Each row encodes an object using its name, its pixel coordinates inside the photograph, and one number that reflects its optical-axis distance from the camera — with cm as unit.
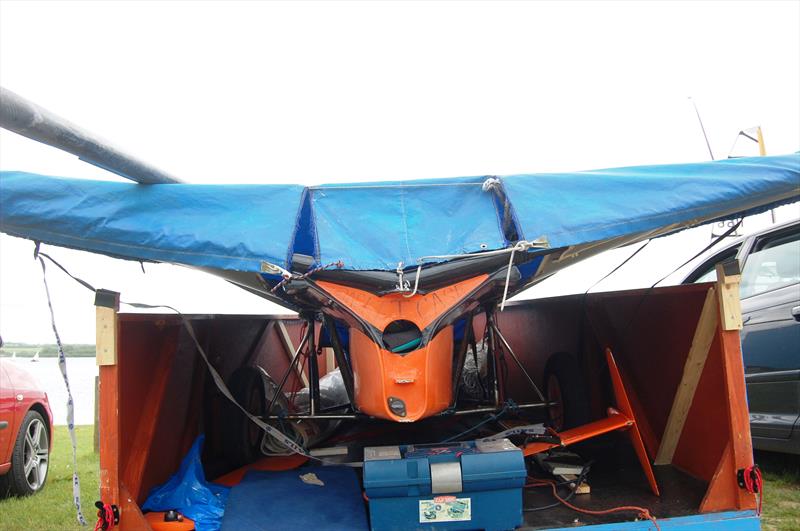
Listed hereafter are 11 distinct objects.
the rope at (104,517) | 277
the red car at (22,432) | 553
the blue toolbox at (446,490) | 281
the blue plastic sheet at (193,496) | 324
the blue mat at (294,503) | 315
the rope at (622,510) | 293
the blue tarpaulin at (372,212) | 285
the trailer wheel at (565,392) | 444
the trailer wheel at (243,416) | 425
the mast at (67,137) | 211
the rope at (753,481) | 290
